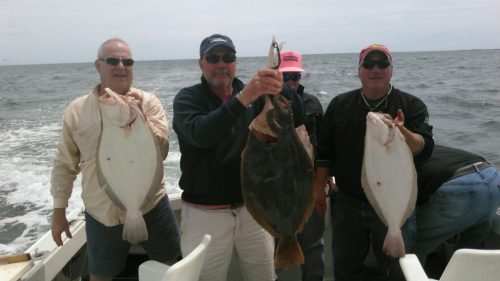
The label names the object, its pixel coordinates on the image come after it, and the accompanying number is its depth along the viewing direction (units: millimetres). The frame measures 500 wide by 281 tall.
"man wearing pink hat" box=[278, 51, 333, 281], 3734
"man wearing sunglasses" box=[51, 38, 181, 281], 3035
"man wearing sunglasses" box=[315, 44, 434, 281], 3111
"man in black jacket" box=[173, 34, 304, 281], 2850
